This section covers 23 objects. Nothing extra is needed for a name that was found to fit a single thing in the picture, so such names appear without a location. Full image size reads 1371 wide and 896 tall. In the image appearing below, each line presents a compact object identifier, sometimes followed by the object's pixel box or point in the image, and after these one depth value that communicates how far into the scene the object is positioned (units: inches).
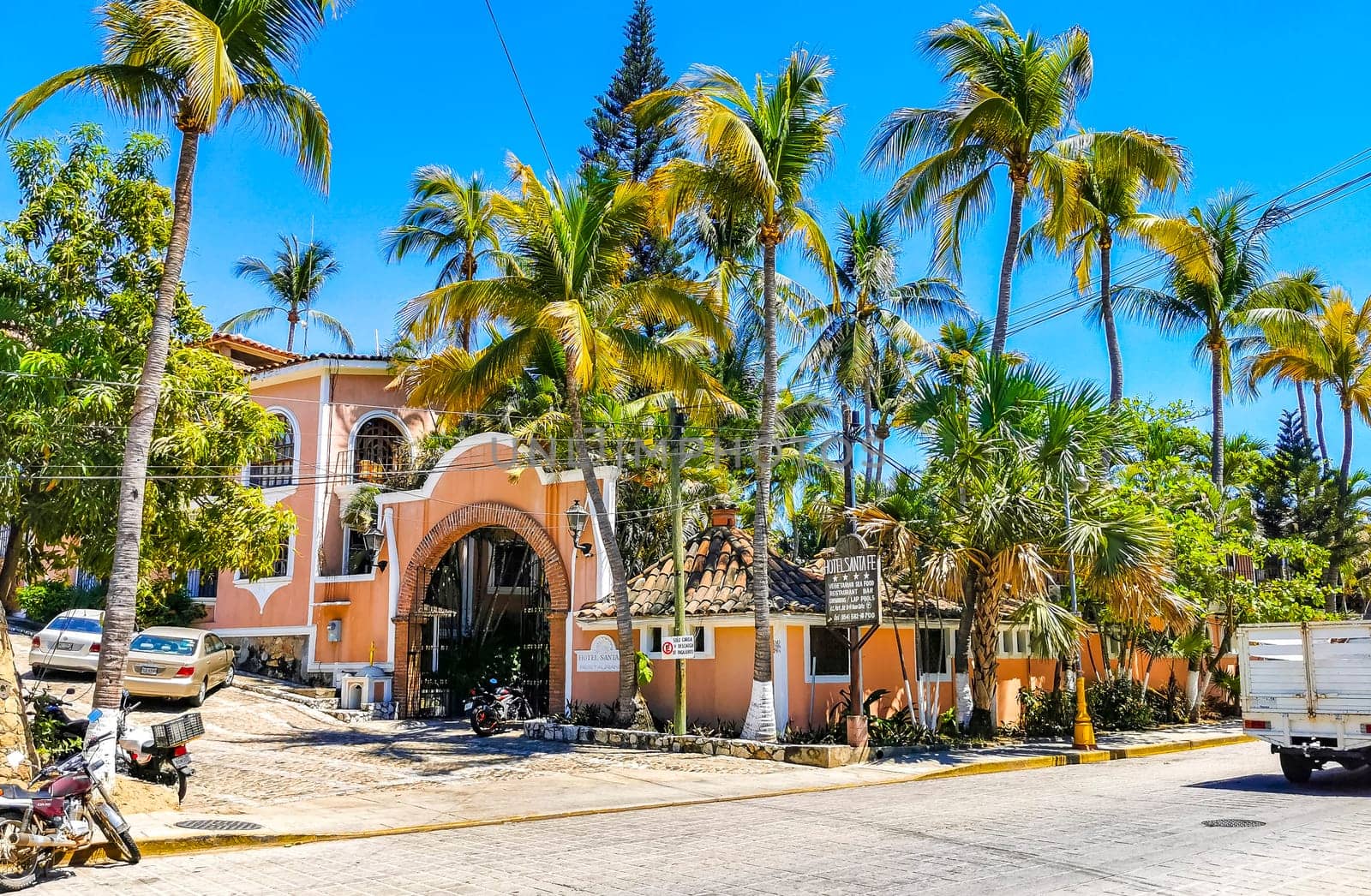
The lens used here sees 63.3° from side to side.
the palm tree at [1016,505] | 719.7
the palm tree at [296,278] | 1704.0
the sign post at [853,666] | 693.3
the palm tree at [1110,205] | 866.8
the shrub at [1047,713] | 840.9
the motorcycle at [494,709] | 829.2
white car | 858.8
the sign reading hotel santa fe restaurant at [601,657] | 845.8
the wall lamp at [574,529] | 868.0
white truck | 526.9
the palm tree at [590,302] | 765.3
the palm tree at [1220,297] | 1094.4
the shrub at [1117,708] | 892.0
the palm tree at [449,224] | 1182.3
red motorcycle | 329.7
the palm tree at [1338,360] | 1282.0
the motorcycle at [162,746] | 462.0
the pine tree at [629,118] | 1535.4
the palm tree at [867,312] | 1011.9
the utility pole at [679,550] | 743.7
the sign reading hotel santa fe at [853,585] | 685.9
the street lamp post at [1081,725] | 727.1
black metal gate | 965.2
